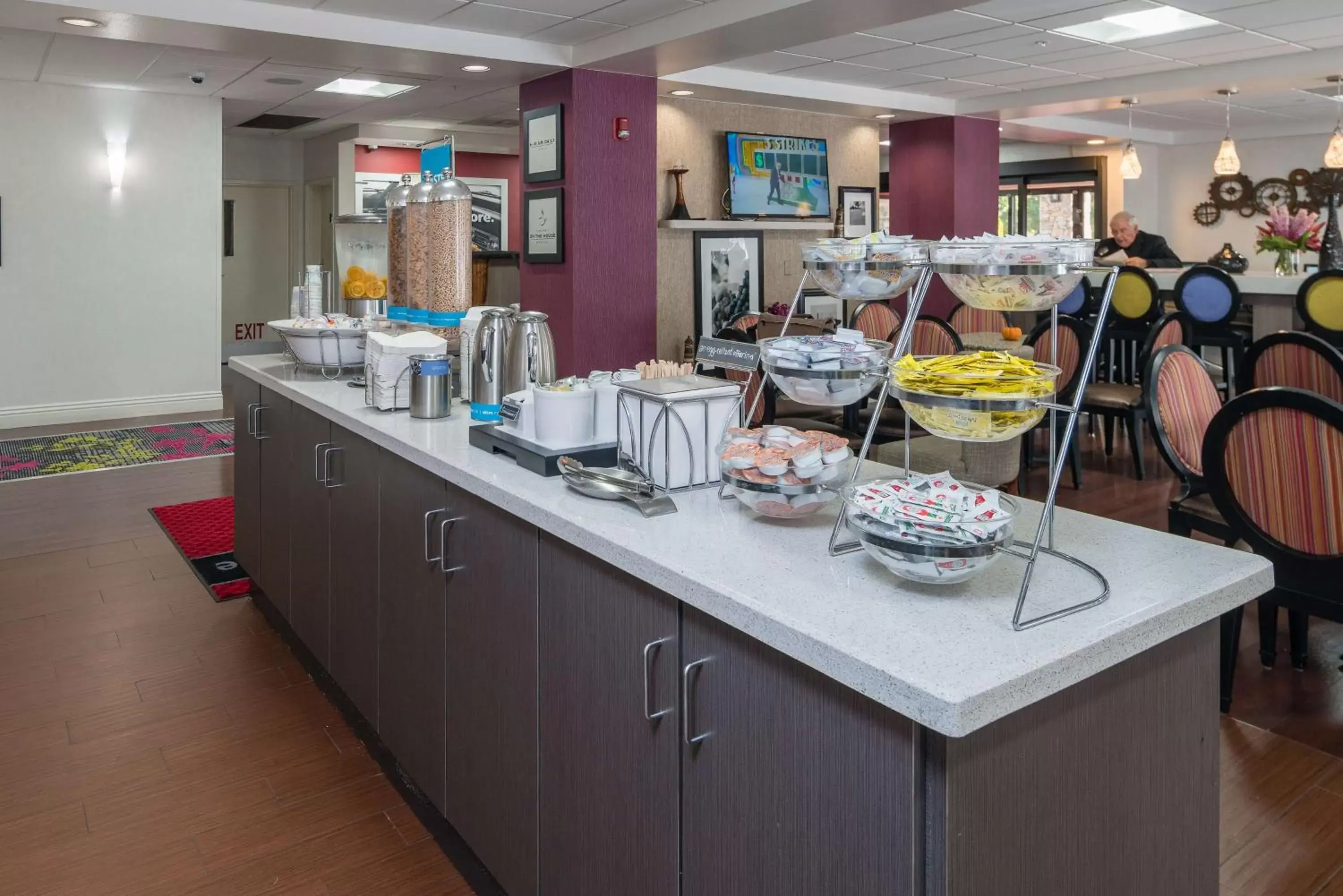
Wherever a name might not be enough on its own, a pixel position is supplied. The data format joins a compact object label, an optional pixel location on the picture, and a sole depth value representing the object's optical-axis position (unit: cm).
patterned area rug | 639
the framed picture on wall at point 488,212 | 1111
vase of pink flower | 659
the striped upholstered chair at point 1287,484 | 237
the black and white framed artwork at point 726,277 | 800
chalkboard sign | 179
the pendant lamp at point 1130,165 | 905
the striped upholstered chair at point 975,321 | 698
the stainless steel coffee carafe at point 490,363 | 249
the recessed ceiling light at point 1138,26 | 587
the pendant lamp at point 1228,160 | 841
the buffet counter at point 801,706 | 110
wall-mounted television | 817
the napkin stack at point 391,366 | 266
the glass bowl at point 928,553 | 124
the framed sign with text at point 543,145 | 658
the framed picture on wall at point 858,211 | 898
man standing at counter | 901
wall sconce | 809
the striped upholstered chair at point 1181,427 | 295
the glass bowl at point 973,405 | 129
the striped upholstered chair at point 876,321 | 620
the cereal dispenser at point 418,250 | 315
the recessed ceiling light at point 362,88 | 809
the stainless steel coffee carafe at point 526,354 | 249
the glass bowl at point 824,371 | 154
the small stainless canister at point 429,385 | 256
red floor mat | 412
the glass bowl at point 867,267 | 159
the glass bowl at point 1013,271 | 135
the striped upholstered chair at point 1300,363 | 351
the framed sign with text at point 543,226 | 667
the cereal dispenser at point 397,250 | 326
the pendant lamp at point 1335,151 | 768
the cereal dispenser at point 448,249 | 311
